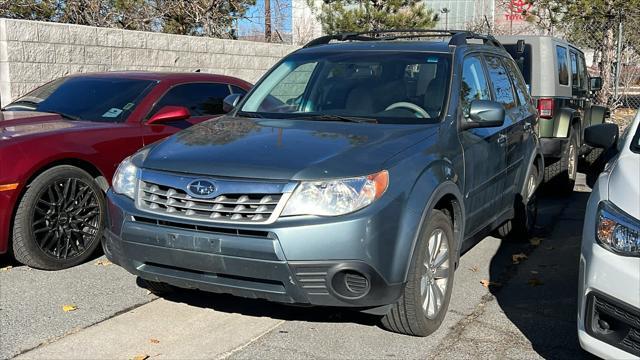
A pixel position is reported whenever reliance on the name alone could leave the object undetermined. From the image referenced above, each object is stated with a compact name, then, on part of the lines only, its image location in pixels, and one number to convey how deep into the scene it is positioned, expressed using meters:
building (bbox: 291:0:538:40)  22.70
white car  3.08
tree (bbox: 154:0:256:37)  18.00
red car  5.09
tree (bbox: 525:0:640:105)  16.39
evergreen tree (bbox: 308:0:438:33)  20.91
